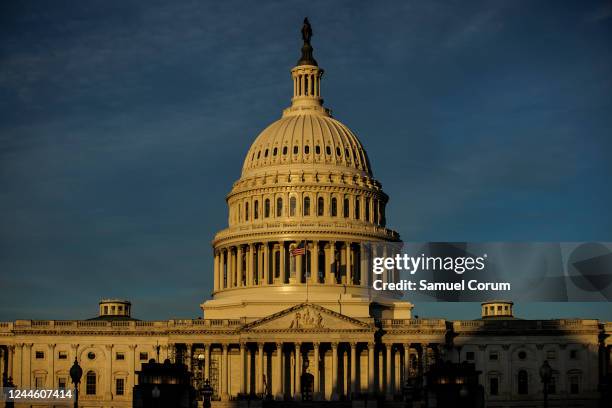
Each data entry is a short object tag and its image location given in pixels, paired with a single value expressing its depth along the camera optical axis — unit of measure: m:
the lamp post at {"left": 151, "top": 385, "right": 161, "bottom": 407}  131.25
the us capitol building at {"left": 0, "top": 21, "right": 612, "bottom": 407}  191.12
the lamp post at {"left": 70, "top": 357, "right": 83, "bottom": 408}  116.46
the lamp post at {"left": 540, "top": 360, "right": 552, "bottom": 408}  112.38
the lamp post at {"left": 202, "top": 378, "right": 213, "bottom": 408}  158.38
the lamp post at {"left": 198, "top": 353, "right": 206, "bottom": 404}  193.75
